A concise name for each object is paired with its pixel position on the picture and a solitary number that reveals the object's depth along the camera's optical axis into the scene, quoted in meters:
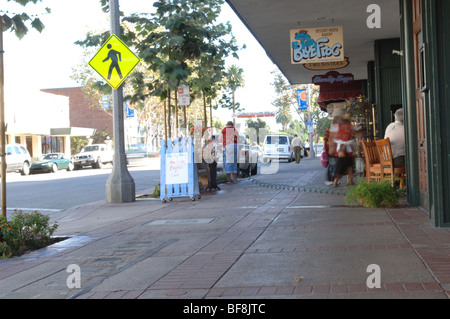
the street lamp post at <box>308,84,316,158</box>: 46.03
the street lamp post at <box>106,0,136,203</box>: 12.62
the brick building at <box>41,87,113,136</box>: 74.62
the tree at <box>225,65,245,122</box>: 15.65
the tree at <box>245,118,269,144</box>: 90.88
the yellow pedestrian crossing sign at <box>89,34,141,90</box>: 11.85
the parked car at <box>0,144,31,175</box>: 32.84
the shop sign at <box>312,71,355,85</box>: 18.91
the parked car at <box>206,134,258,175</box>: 19.14
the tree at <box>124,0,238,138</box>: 12.52
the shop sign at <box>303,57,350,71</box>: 15.28
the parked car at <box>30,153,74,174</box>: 35.84
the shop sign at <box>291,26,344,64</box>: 12.48
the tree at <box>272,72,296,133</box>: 53.31
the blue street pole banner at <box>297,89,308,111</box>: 40.31
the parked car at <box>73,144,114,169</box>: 40.22
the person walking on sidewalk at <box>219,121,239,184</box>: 16.53
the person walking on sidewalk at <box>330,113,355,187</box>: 13.19
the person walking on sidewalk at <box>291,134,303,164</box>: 31.17
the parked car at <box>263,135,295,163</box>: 36.38
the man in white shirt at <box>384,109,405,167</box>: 10.78
